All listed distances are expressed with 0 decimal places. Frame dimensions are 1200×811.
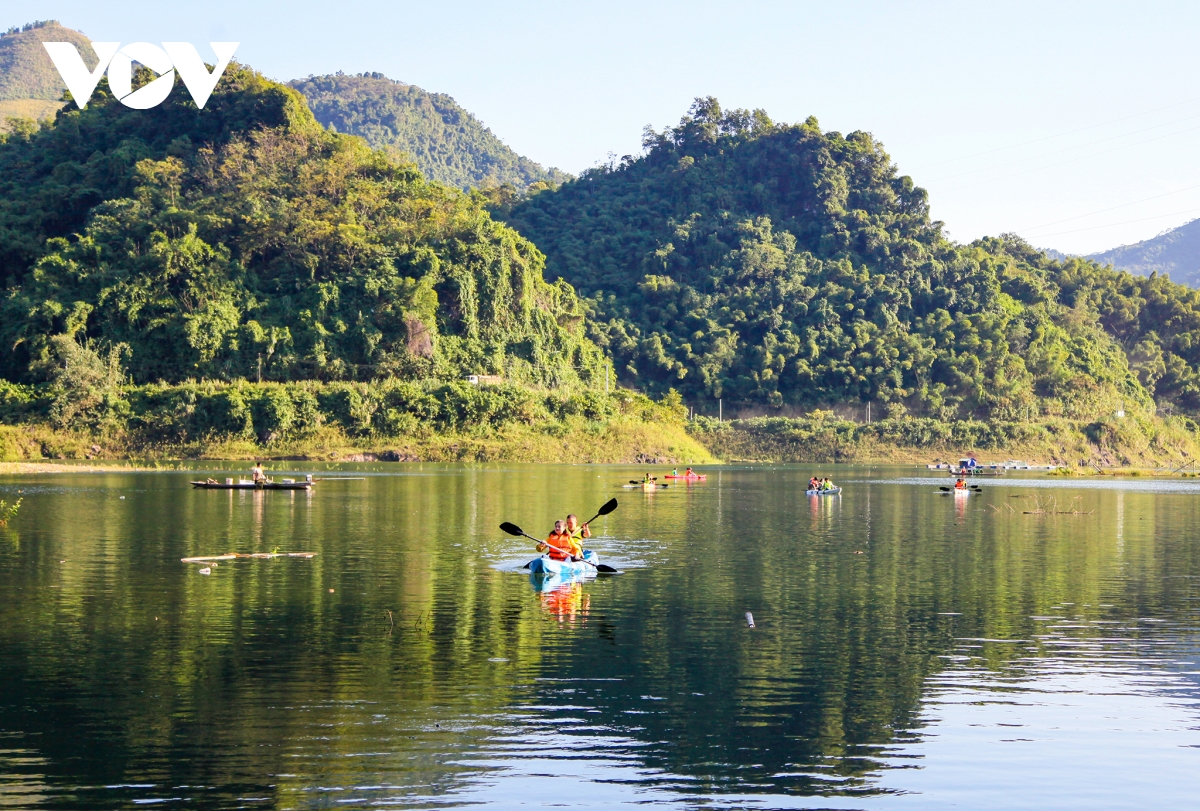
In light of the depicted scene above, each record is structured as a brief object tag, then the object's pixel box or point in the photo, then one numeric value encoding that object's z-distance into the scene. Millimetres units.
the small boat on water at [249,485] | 50312
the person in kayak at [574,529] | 26156
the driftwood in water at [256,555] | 26328
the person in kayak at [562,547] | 25484
